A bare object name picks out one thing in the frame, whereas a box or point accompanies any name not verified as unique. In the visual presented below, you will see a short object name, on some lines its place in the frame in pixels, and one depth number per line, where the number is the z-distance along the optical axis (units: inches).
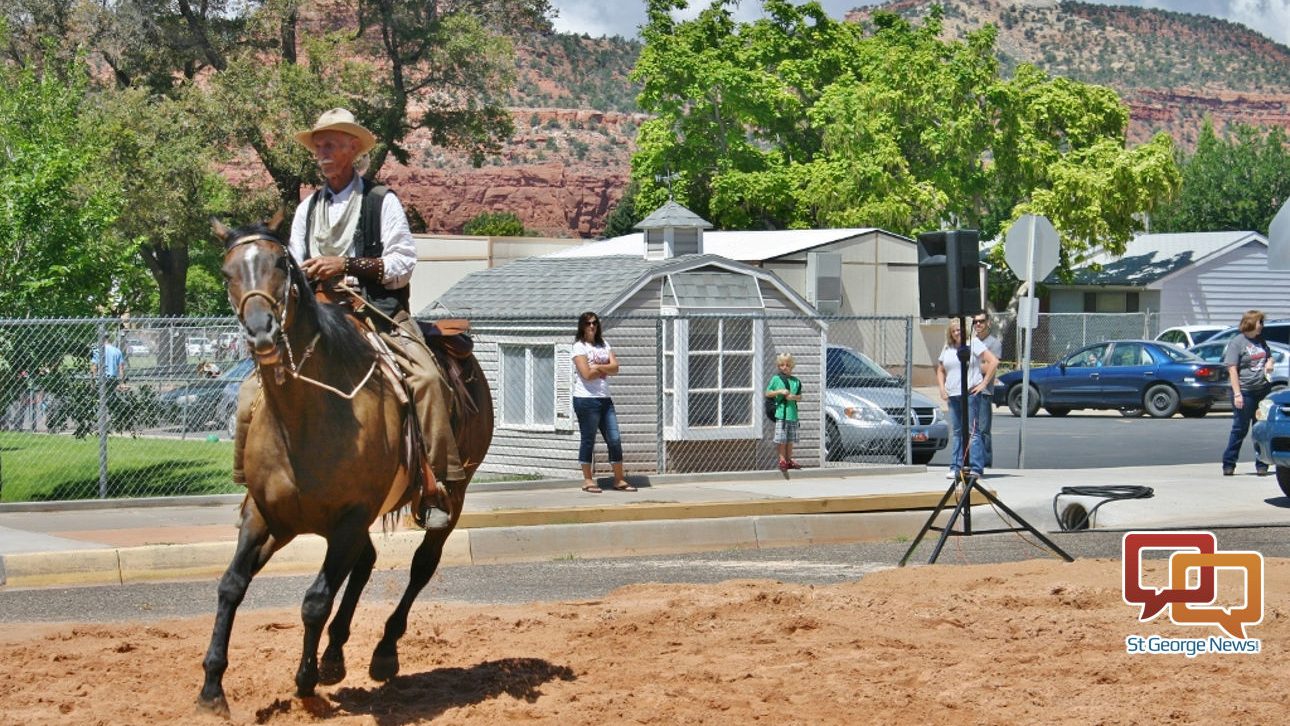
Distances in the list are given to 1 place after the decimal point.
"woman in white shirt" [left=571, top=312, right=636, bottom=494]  701.3
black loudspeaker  541.0
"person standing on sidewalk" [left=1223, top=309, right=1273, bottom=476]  775.7
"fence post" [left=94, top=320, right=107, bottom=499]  655.8
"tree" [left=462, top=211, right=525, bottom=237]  2829.7
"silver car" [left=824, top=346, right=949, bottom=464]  874.8
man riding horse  317.4
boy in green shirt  776.9
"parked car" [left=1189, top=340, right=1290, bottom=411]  1330.0
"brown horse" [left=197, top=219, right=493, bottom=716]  277.4
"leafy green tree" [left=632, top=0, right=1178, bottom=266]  1921.8
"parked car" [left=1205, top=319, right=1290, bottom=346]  1480.8
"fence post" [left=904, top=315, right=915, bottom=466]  824.3
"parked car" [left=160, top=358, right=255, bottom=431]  737.0
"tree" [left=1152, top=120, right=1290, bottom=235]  3196.4
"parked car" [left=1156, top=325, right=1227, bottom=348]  1624.0
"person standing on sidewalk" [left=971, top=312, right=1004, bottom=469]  745.6
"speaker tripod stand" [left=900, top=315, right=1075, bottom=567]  514.0
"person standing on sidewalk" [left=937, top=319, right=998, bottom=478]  735.7
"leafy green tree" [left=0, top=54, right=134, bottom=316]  706.2
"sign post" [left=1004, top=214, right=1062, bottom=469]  784.9
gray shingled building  772.6
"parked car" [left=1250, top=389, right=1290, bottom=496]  663.1
